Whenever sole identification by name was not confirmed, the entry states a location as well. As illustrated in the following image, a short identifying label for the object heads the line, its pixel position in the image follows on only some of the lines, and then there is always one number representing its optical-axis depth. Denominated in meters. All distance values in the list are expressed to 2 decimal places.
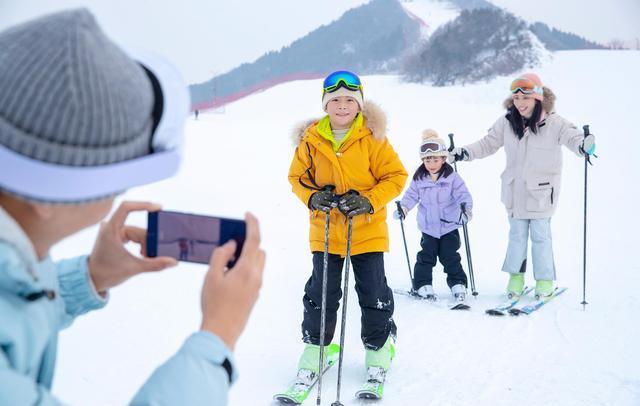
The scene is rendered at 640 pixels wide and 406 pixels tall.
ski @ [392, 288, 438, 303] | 5.00
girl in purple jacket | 5.07
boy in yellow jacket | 3.39
